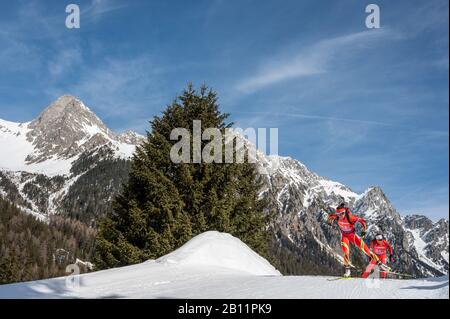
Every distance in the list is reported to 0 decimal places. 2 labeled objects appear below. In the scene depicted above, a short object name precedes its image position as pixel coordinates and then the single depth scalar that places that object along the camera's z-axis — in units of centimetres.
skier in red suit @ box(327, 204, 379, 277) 1350
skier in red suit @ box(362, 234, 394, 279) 1419
